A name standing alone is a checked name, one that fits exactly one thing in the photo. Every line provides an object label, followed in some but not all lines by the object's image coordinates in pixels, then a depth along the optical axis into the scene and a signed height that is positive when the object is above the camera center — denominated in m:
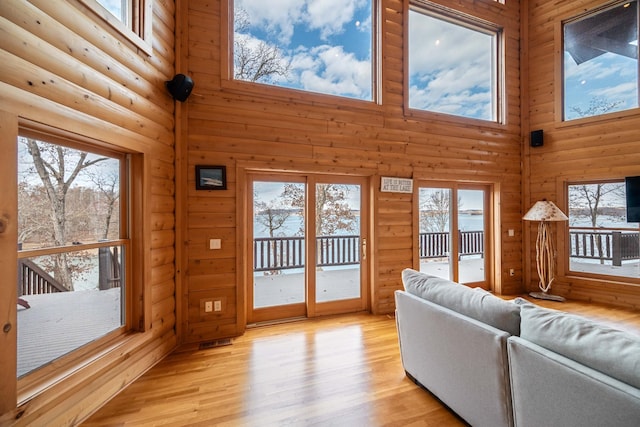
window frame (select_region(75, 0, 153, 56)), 2.02 +1.59
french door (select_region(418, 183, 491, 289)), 4.32 -0.33
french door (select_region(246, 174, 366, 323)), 3.46 -0.44
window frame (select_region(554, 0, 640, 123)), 4.27 +2.40
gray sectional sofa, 1.08 -0.74
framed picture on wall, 3.00 +0.42
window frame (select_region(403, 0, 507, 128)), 3.99 +2.58
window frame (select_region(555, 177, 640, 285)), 4.45 -0.46
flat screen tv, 3.82 +0.17
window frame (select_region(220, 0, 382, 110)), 3.10 +1.59
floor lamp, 4.26 -0.60
